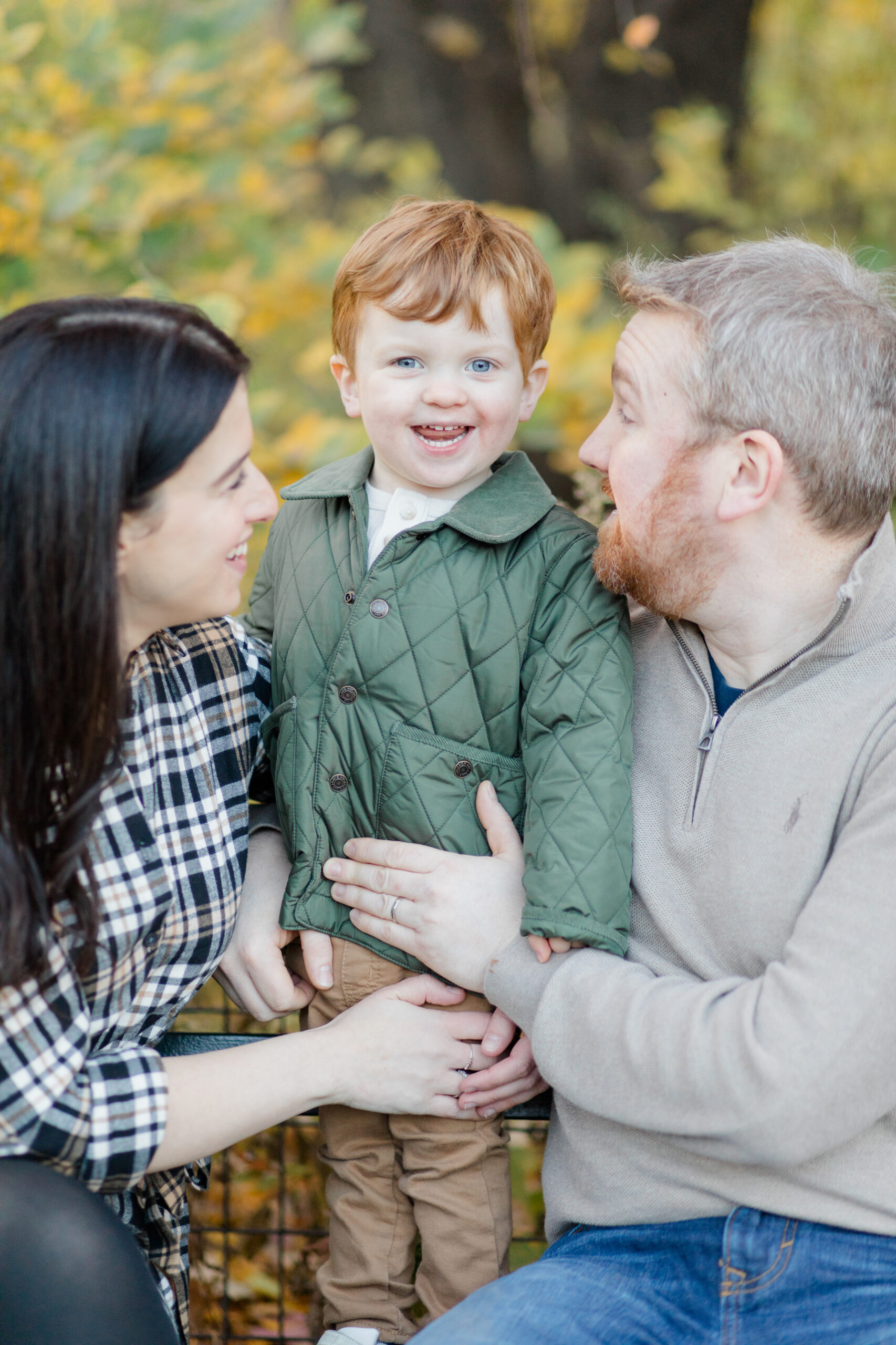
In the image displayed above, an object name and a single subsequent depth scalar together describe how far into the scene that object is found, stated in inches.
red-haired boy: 68.6
